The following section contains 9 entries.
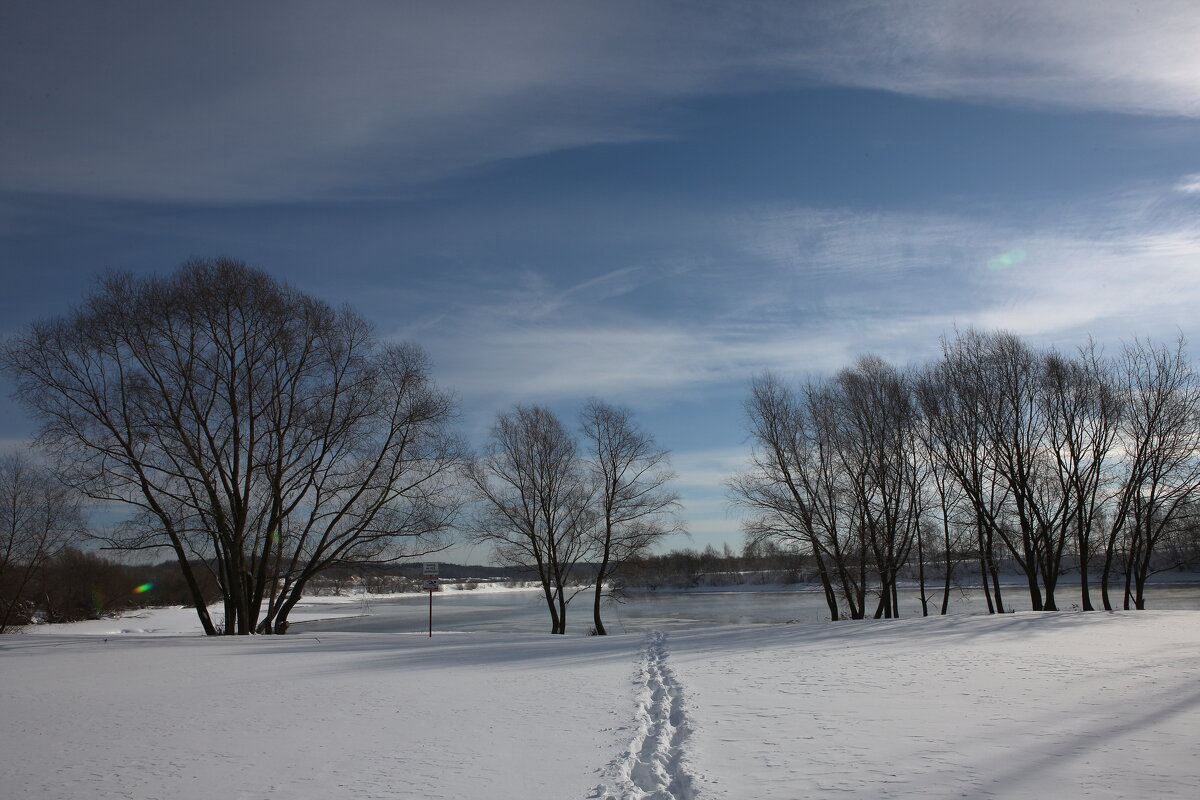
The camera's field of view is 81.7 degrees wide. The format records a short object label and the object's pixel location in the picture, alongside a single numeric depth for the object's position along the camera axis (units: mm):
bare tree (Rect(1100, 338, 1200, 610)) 26750
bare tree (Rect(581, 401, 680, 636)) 29016
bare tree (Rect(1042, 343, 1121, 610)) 27109
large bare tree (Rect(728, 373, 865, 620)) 26516
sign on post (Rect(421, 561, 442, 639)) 20781
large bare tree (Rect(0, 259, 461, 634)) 20422
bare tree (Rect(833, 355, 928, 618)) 26812
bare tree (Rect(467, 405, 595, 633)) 28797
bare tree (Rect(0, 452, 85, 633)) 31812
